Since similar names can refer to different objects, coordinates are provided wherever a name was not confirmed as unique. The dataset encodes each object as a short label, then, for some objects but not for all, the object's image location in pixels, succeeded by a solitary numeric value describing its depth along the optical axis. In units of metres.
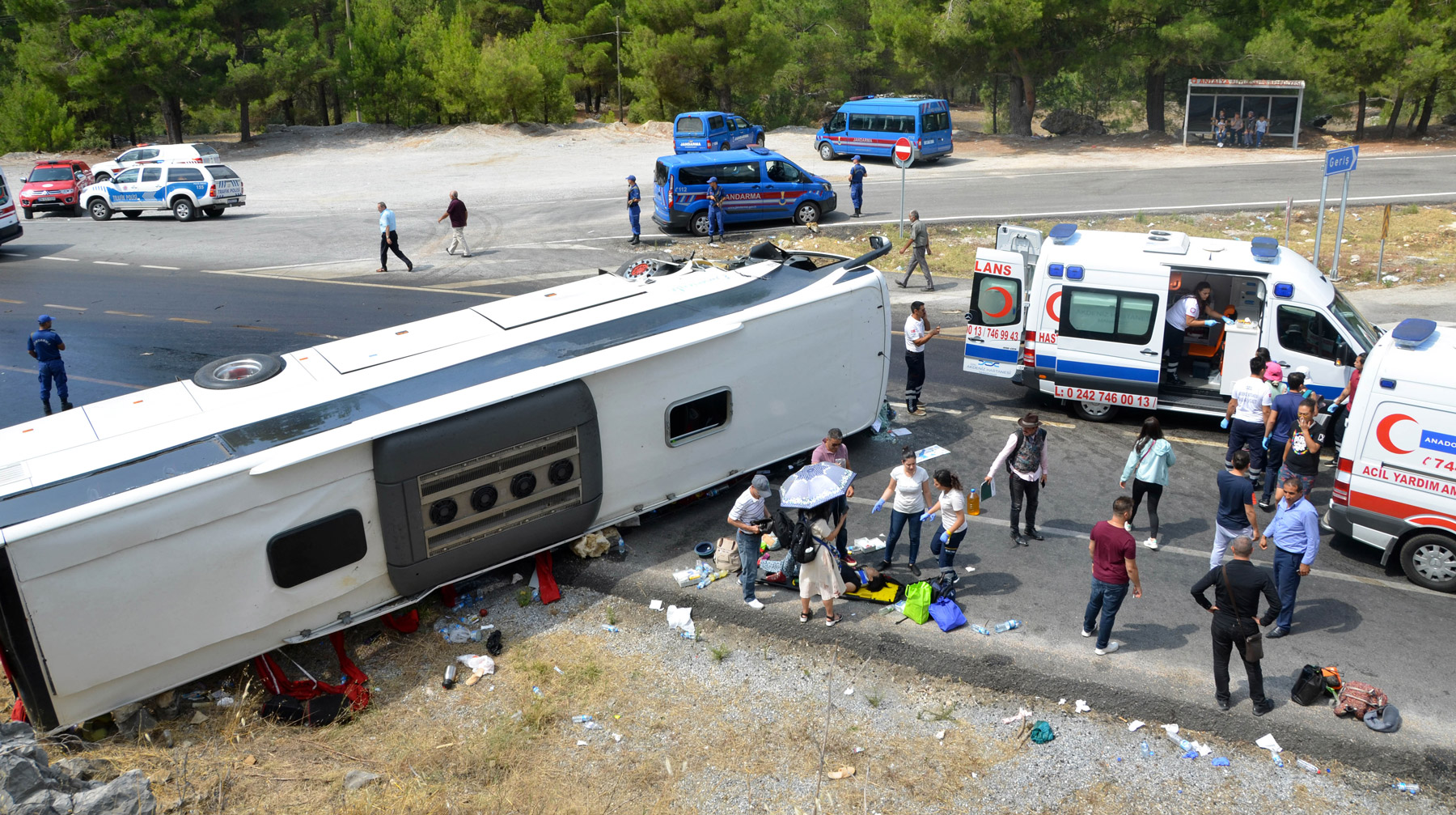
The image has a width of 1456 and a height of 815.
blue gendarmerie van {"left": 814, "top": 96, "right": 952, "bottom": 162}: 35.84
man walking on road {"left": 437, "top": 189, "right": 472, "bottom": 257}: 24.61
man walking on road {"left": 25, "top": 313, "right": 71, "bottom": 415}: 14.98
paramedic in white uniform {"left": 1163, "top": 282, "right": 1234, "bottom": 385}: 13.58
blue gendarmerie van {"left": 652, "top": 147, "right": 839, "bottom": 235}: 25.67
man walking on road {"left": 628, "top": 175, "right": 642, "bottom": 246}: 25.41
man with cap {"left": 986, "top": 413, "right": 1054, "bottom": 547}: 10.52
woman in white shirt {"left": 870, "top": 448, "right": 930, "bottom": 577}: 10.12
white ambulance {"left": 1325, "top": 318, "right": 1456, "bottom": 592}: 9.59
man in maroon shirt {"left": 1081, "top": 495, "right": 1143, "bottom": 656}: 8.52
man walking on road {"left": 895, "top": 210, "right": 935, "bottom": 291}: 20.25
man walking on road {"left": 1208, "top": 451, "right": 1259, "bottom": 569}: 9.41
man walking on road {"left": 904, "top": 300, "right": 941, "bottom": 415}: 14.05
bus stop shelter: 37.09
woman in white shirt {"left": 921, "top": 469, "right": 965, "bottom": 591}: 9.71
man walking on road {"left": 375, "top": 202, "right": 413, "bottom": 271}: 23.23
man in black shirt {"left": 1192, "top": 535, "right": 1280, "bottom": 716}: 7.95
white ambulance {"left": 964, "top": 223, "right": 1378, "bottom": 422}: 12.68
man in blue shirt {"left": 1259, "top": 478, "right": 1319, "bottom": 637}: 8.98
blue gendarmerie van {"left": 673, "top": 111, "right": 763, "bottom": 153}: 38.28
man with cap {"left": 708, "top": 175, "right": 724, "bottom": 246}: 25.34
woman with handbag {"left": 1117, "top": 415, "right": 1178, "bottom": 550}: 10.46
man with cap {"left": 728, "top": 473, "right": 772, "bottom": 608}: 9.72
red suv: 32.41
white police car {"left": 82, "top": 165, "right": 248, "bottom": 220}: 30.55
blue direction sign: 18.08
